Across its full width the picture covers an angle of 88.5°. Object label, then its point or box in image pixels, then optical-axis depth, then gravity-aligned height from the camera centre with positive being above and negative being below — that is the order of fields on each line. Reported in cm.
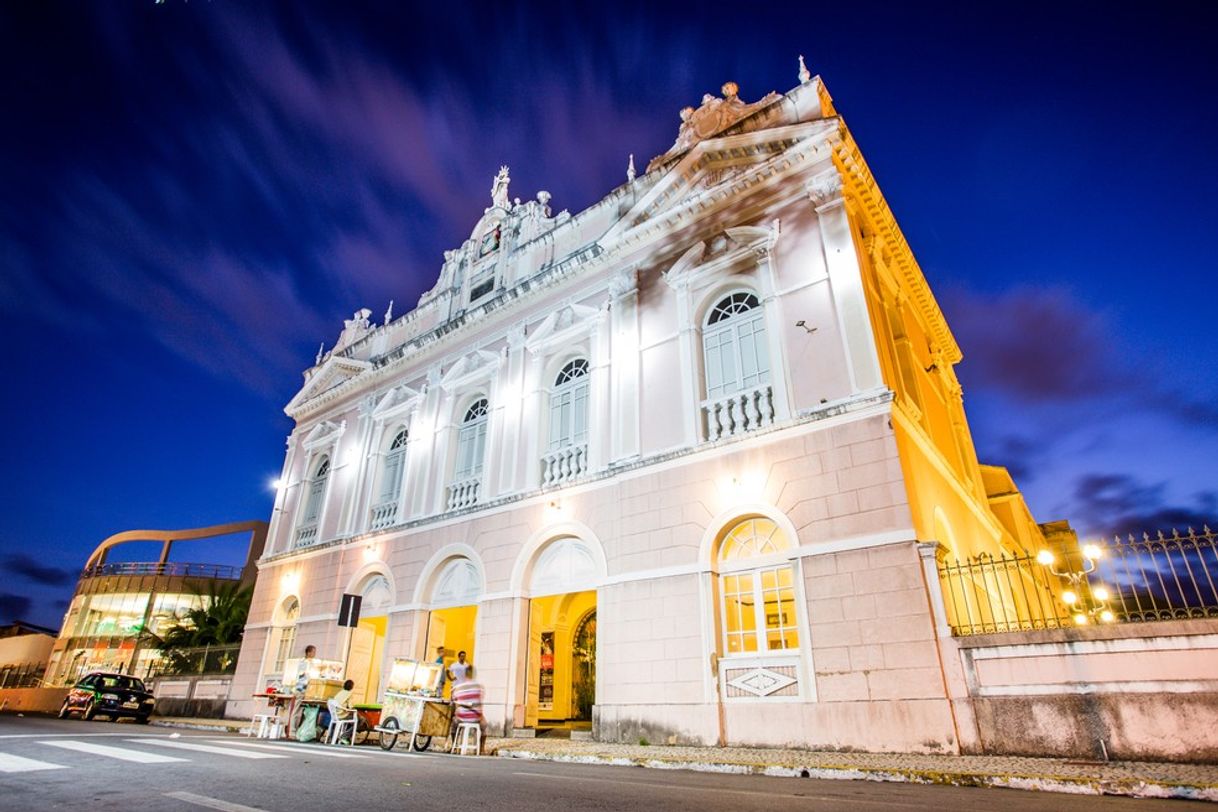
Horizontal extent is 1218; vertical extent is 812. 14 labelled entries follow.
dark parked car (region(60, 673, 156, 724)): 1580 -18
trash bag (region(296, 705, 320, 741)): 1090 -54
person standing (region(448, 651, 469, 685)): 1056 +36
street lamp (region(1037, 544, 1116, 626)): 727 +132
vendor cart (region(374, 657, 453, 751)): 944 -22
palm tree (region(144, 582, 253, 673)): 2025 +175
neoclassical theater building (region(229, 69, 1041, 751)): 877 +386
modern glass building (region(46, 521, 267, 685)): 3319 +438
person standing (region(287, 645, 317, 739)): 1110 +5
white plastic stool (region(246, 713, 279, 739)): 1102 -58
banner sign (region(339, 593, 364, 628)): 1391 +167
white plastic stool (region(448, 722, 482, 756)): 901 -55
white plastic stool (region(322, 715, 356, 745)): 1052 -57
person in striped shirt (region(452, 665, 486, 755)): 913 -10
